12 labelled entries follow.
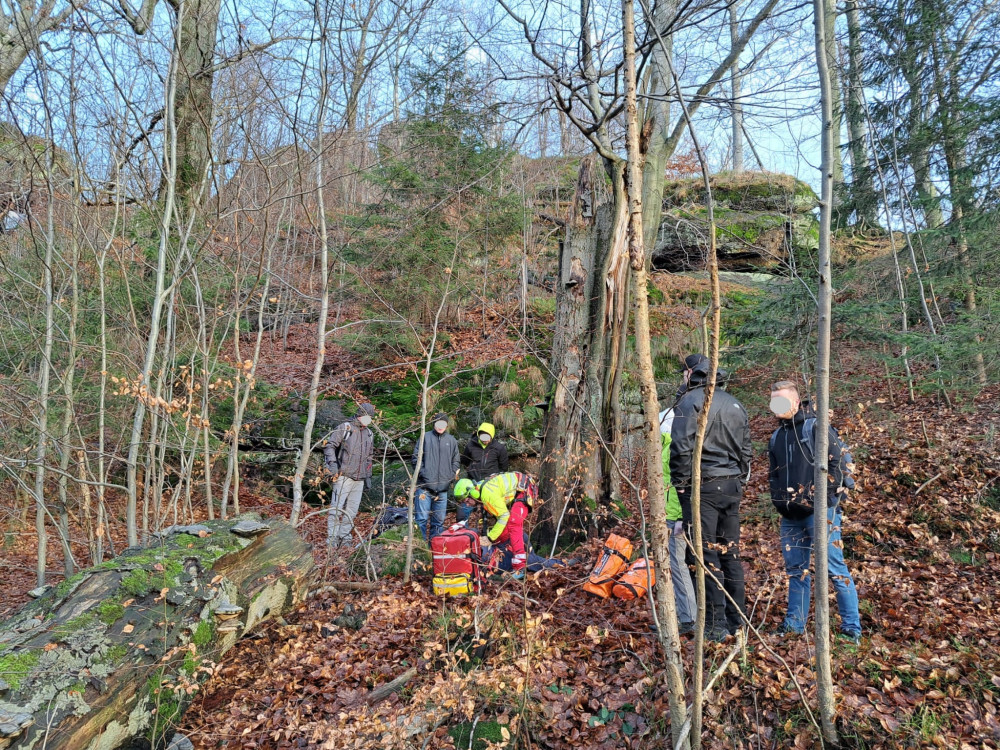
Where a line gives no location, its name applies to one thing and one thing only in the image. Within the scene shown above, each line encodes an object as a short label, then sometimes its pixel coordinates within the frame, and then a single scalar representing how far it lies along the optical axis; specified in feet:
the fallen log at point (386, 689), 14.03
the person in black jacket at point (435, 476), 24.72
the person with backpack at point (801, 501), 12.40
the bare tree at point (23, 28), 16.90
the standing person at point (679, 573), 13.88
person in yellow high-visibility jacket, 19.35
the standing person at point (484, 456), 25.20
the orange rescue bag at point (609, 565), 16.71
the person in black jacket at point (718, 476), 13.28
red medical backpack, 17.54
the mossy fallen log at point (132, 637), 10.57
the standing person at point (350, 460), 23.99
